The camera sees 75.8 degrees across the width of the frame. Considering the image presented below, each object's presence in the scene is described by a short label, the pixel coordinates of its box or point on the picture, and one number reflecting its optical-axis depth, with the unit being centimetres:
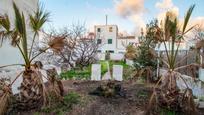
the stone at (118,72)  661
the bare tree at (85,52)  952
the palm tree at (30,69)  342
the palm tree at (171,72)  358
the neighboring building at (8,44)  559
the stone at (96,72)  668
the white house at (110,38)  2383
